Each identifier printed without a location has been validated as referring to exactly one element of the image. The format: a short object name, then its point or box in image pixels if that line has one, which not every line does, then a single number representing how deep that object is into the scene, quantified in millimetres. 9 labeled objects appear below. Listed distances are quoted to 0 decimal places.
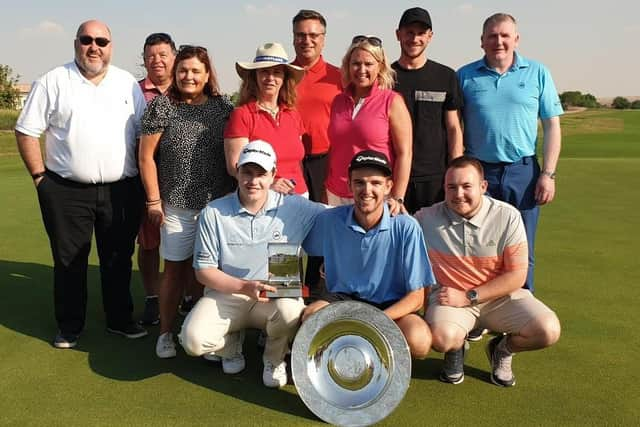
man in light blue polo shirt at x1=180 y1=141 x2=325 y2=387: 3900
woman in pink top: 4227
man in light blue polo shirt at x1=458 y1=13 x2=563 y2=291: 4641
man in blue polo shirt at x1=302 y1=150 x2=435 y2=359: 3689
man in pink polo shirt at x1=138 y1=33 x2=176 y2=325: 5230
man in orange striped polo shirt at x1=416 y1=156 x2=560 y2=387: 3861
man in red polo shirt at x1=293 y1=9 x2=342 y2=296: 4887
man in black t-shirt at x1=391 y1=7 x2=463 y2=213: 4609
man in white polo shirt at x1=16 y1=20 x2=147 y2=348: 4391
